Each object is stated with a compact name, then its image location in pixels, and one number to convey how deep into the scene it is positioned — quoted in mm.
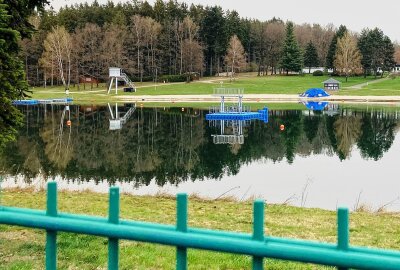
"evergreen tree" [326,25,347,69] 101938
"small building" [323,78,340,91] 82156
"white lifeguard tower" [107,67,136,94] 75125
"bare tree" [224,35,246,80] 94812
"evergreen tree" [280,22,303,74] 98188
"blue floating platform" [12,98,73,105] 65894
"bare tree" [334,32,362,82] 93750
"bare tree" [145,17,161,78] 92500
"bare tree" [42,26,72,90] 82562
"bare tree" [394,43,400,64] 136000
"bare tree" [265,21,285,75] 109375
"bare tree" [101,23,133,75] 85812
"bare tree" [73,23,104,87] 87000
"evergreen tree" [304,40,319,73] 107688
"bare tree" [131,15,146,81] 91562
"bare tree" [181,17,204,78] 91938
